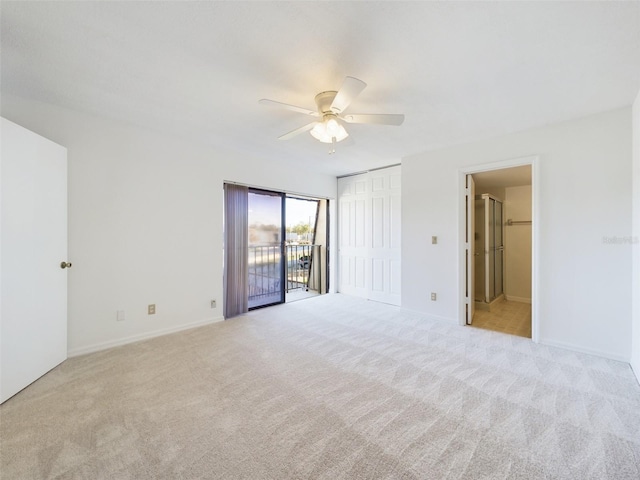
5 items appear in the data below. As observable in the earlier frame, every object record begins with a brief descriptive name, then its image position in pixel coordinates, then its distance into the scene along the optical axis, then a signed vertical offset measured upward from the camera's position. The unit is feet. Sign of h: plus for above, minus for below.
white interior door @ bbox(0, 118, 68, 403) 6.52 -0.46
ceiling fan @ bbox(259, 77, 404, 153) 6.50 +3.26
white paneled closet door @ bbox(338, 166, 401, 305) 15.56 +0.35
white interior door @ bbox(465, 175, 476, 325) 12.25 -0.21
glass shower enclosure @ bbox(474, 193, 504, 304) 15.34 -0.50
